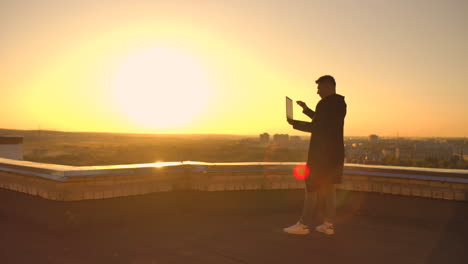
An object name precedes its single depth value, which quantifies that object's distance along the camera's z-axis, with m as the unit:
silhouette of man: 4.07
